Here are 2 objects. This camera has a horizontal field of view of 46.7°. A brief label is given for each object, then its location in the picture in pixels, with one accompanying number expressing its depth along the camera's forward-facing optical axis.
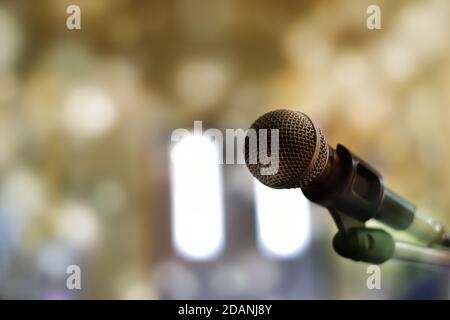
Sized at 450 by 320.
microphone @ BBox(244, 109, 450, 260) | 0.57
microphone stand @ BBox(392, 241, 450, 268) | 0.67
